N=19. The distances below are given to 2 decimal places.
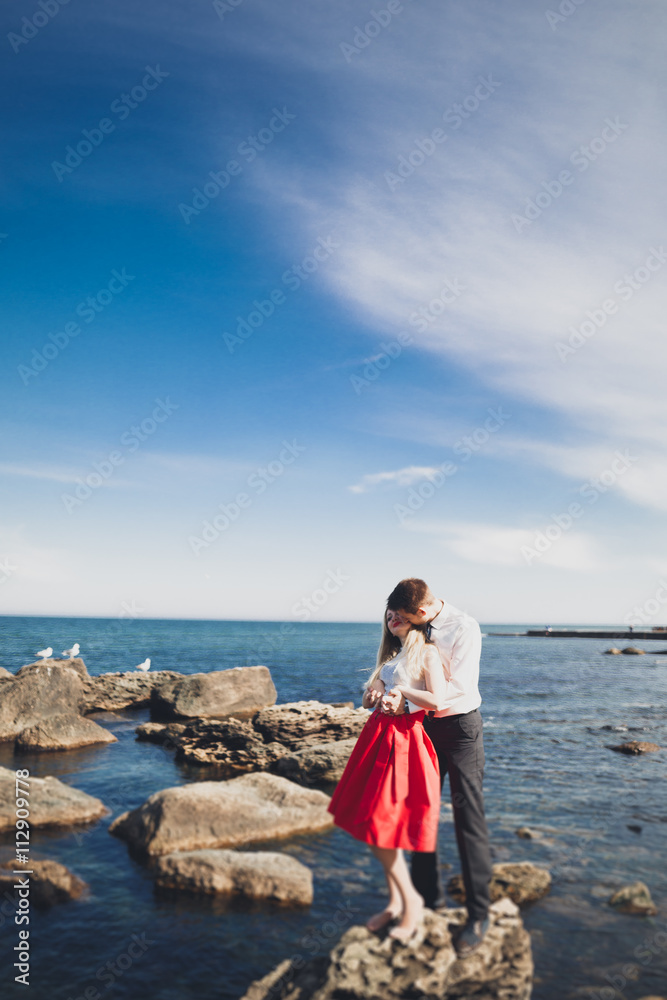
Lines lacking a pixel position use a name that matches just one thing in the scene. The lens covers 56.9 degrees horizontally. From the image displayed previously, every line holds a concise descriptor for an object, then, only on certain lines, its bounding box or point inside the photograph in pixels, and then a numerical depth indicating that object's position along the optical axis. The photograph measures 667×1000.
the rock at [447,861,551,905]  6.79
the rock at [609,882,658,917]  6.75
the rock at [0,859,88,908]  6.86
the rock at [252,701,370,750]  14.09
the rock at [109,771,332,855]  8.18
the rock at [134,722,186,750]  14.70
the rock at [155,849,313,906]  6.89
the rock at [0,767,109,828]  8.95
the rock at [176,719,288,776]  12.87
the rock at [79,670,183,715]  20.55
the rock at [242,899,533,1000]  4.27
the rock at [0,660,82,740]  15.16
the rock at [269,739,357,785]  11.93
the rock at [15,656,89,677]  23.09
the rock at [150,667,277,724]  18.92
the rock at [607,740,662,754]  14.98
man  4.88
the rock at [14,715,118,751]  13.88
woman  4.64
